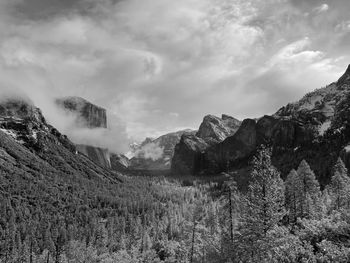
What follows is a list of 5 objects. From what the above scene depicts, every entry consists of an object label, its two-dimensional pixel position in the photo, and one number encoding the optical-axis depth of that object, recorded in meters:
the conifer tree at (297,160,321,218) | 76.85
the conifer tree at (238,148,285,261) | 36.44
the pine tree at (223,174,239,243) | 52.81
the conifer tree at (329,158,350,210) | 74.75
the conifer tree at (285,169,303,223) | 83.38
